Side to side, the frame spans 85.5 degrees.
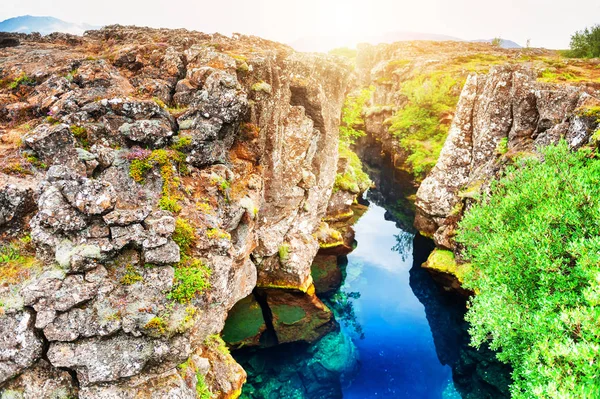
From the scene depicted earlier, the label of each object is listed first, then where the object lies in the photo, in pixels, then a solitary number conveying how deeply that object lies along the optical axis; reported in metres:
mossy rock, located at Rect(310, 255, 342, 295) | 32.25
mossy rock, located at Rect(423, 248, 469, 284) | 29.31
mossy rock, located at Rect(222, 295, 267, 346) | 24.52
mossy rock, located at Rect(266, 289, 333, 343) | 25.83
